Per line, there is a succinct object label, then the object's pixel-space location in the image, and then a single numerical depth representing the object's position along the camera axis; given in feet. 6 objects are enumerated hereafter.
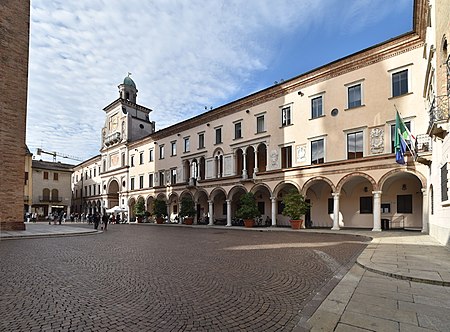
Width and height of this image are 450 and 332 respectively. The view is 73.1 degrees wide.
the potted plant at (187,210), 107.34
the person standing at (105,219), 86.11
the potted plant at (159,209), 120.21
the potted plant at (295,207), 73.82
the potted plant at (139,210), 132.36
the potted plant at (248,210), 85.15
